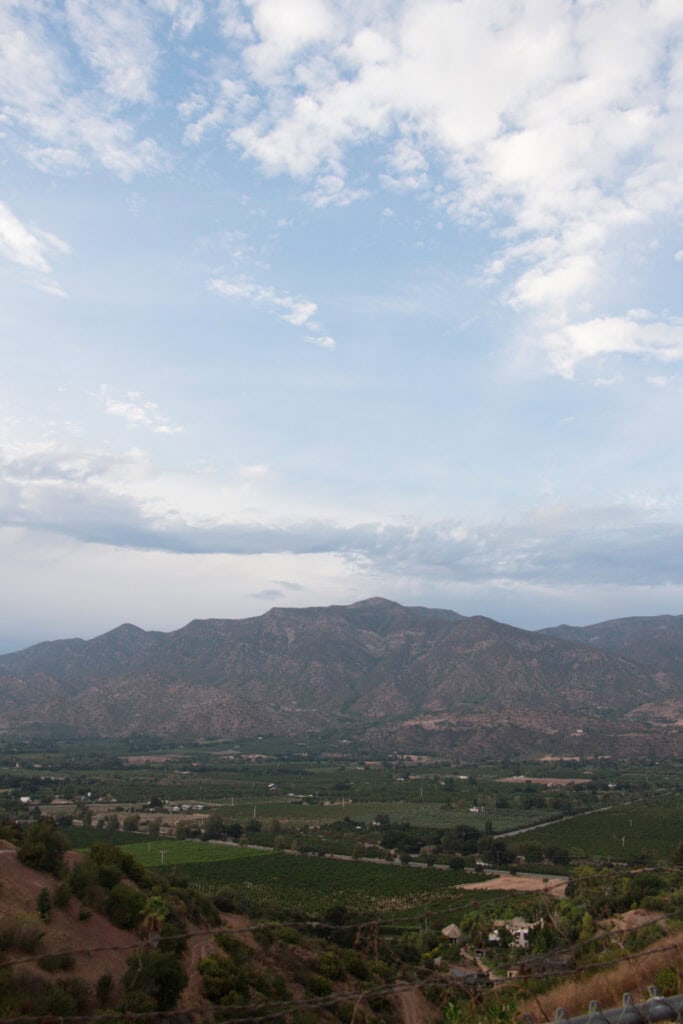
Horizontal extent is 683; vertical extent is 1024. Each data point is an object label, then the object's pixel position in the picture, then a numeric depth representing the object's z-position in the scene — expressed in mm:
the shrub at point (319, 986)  22859
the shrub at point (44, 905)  19859
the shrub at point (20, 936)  17734
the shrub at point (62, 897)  20703
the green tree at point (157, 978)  18297
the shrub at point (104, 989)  17531
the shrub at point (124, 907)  21844
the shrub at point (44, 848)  22656
